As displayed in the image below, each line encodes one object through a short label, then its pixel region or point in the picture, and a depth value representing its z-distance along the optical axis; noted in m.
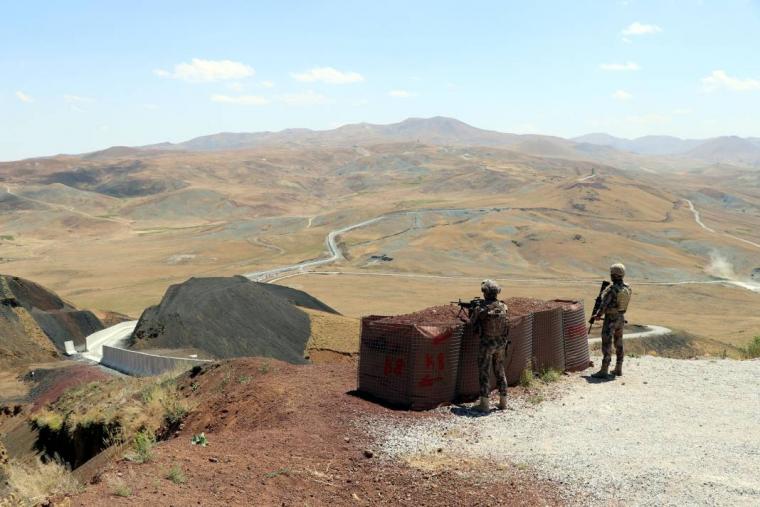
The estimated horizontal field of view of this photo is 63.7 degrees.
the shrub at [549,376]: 12.64
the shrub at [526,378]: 12.24
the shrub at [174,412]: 11.74
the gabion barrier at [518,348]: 12.02
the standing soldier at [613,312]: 13.07
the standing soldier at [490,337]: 10.82
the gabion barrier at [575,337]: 13.66
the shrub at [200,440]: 9.08
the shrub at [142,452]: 7.94
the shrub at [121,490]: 6.84
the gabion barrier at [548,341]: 12.86
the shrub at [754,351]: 18.52
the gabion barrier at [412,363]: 10.73
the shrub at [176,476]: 7.45
